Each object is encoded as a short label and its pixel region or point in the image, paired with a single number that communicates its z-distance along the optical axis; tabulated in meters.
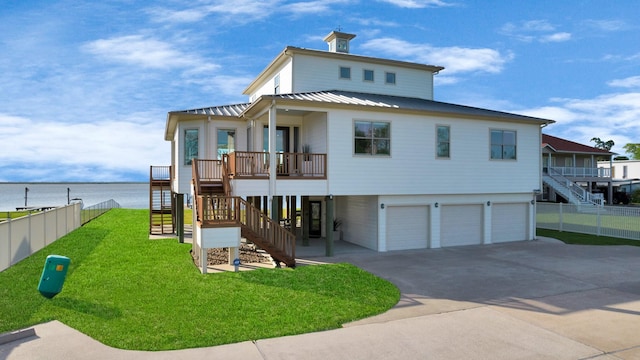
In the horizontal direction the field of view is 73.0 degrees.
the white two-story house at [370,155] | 14.68
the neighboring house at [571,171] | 34.41
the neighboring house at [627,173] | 47.12
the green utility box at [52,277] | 9.00
